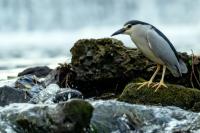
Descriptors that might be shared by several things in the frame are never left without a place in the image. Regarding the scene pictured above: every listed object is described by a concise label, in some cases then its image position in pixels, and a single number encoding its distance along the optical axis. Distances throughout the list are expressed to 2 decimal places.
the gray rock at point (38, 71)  18.64
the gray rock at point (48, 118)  10.32
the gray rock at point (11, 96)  14.45
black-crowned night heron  13.27
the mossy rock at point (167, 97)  12.91
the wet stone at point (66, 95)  13.76
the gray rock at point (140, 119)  11.66
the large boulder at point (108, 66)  14.53
